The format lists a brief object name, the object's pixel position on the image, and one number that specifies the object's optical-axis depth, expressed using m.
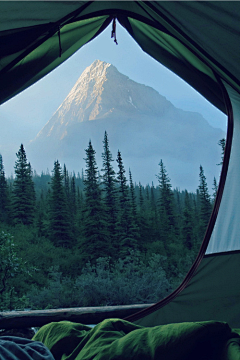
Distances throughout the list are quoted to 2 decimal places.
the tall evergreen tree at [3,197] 10.70
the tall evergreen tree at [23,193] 10.88
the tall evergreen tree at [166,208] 12.06
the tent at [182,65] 1.36
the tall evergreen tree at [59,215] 10.84
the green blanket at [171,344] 0.60
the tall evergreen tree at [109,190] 11.01
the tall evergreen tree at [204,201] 11.88
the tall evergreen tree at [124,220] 11.09
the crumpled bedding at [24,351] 0.59
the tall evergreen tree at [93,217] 10.71
